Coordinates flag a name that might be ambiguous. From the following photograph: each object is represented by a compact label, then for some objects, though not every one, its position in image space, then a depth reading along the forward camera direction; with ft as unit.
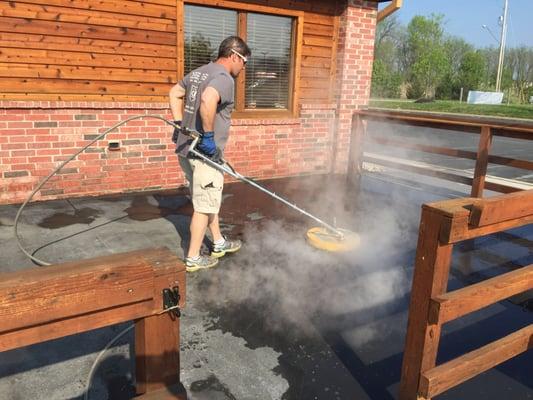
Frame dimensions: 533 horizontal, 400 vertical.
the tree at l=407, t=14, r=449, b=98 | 158.71
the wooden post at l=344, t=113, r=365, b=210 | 24.48
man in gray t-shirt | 11.76
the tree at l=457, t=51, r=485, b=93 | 150.82
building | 18.30
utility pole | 147.62
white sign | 130.31
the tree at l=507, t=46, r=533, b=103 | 180.55
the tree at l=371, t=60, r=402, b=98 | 155.43
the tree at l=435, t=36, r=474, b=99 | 156.25
